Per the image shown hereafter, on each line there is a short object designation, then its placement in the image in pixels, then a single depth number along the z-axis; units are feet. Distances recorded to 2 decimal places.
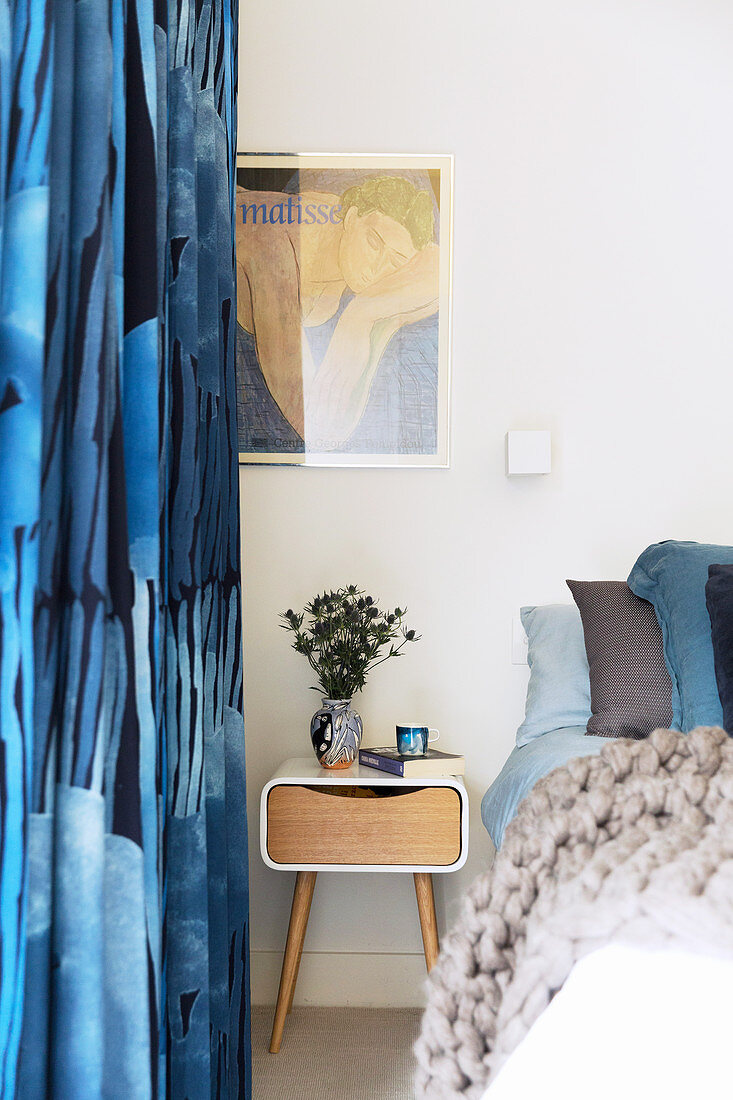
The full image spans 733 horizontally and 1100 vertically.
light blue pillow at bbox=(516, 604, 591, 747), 7.06
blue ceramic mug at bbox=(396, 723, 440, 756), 7.46
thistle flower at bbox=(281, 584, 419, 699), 7.53
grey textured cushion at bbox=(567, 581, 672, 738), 6.39
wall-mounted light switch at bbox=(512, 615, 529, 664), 8.31
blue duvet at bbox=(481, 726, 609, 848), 5.90
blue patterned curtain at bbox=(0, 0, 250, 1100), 2.70
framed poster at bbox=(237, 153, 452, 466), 8.43
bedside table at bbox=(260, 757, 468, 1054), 6.86
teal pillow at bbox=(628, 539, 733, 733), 5.95
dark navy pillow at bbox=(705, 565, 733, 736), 5.58
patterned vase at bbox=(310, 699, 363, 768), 7.50
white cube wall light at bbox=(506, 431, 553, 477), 8.16
